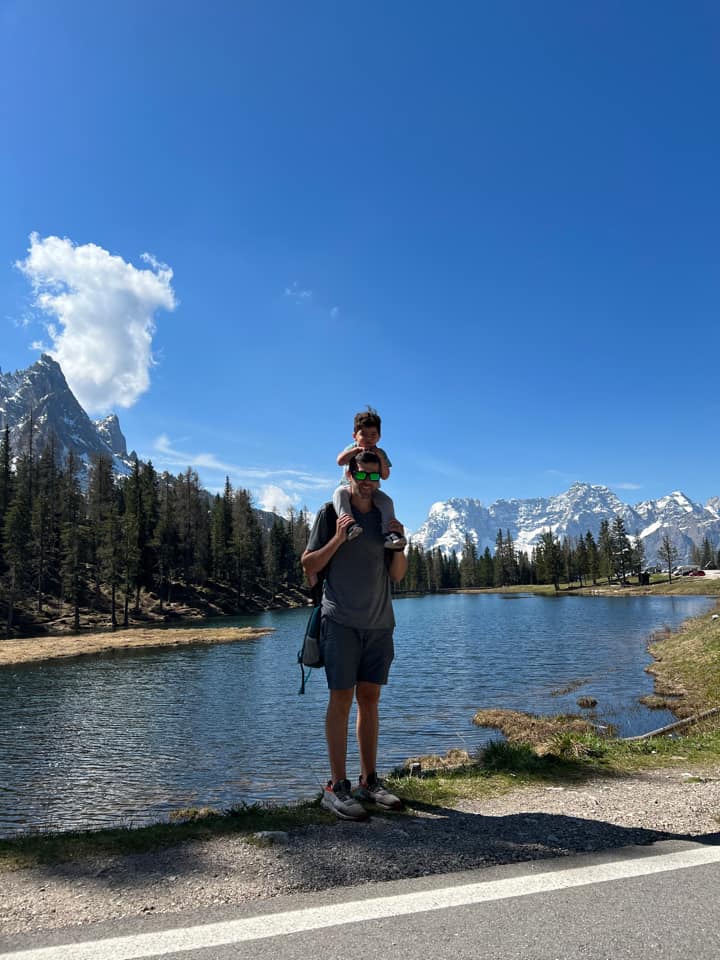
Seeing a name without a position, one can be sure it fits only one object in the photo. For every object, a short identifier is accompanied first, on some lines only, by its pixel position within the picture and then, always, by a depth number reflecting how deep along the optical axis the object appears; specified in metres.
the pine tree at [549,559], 148.00
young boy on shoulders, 5.86
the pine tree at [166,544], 89.25
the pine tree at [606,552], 142.88
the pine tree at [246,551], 101.44
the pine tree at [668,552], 138.25
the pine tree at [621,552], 140.12
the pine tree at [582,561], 154.71
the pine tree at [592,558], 145.52
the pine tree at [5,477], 86.47
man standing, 5.76
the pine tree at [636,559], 144.25
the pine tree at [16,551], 67.01
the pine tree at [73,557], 68.31
